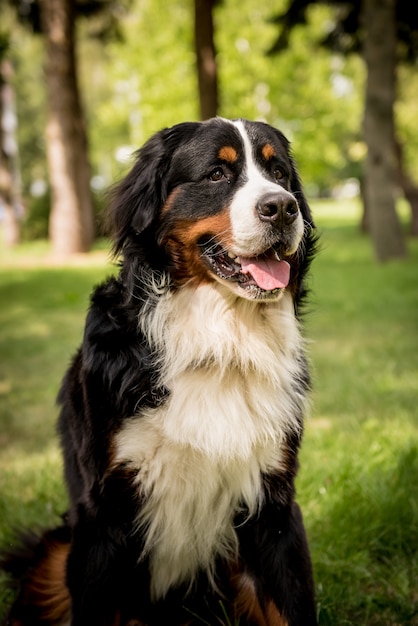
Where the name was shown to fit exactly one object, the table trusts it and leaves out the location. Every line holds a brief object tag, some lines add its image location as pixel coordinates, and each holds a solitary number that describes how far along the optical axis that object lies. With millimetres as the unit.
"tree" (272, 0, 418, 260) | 12789
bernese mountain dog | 2453
